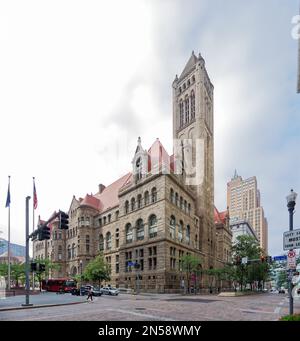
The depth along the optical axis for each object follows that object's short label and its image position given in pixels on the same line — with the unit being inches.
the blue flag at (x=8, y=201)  1603.0
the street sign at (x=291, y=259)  544.1
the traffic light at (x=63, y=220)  933.2
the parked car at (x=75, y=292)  1929.0
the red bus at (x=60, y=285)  2277.1
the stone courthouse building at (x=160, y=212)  2324.1
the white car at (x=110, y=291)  1915.6
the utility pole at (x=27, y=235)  1082.1
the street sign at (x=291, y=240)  500.4
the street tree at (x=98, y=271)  2353.0
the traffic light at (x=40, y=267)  1139.7
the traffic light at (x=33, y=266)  1127.6
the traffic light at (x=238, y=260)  2294.5
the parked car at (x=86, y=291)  1834.6
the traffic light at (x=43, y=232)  981.2
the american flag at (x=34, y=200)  1304.1
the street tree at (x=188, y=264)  2328.9
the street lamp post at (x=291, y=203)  589.6
